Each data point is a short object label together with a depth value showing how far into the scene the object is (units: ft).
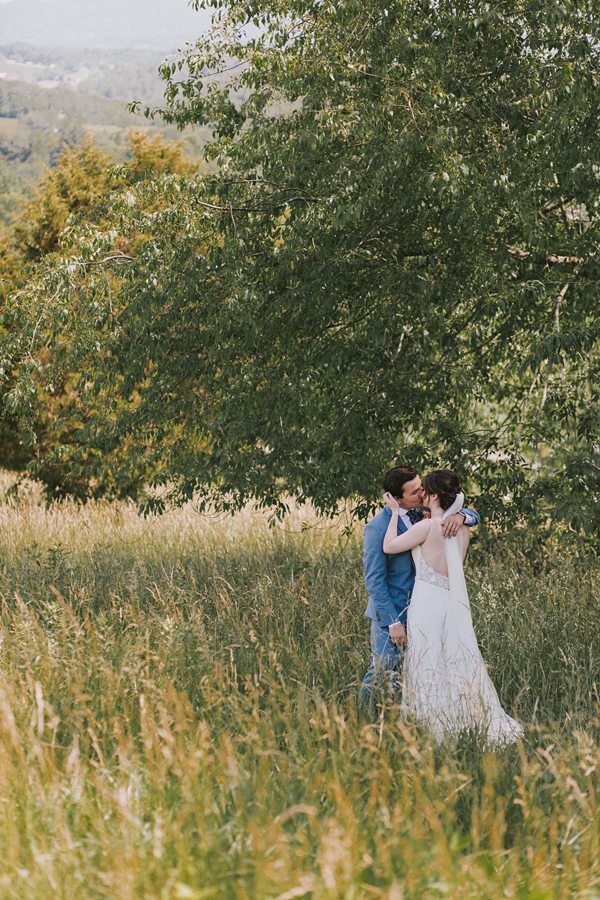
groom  37.04
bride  35.27
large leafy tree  45.80
